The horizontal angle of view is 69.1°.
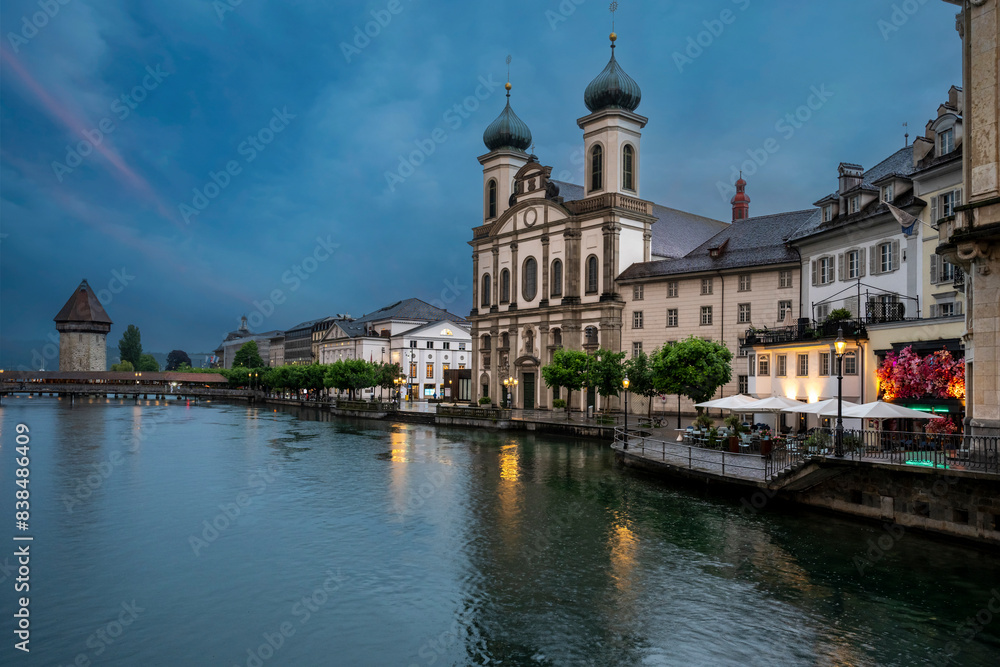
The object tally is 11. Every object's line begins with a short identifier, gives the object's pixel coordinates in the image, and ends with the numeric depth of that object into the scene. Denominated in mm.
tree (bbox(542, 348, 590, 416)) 61219
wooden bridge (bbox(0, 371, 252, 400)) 124312
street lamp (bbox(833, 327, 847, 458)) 23312
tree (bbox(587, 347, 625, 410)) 55500
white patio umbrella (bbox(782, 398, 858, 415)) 27481
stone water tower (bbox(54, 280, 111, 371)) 154000
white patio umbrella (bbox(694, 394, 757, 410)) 34219
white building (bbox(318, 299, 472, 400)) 123312
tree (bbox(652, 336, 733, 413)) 46312
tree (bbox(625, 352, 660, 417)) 51656
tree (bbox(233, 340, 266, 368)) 185625
